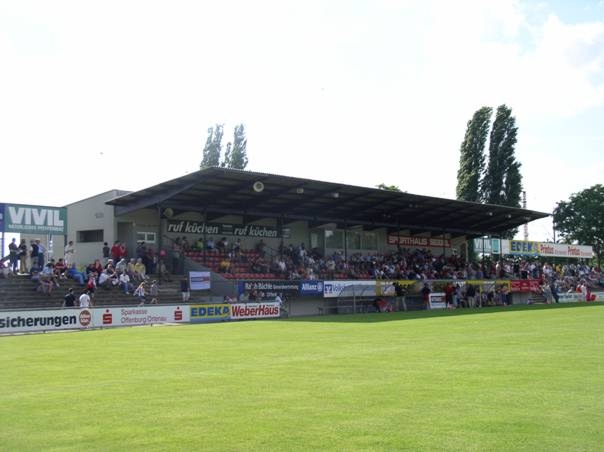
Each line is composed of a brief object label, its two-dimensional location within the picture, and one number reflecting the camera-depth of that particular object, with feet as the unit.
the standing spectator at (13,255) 104.42
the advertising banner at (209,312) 102.17
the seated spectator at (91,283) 99.69
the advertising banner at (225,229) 135.23
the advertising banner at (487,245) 202.49
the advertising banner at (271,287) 117.60
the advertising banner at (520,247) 203.62
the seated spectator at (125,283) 107.45
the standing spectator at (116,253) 116.47
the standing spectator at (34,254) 103.53
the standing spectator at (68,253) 114.26
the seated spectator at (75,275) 106.52
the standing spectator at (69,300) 93.97
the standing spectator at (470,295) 155.21
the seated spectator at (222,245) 135.91
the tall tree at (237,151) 218.59
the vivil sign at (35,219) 108.17
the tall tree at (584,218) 289.53
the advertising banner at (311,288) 126.82
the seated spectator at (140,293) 105.50
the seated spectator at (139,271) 112.98
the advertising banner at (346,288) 130.82
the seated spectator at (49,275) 98.79
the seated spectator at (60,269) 105.19
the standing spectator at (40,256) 104.88
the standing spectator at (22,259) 105.96
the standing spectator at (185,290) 110.73
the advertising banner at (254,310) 108.37
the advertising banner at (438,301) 147.33
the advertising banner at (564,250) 219.00
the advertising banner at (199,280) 115.55
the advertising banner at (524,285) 174.29
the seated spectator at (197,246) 133.40
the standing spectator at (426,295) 145.18
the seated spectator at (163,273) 117.91
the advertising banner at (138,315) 90.07
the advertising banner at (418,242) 185.26
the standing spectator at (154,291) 108.02
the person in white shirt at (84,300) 93.20
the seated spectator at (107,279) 106.11
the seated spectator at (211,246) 134.24
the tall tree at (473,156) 232.12
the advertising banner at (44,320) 81.56
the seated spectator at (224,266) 126.11
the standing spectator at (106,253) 117.83
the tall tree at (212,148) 219.20
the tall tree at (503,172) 232.53
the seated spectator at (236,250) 134.20
